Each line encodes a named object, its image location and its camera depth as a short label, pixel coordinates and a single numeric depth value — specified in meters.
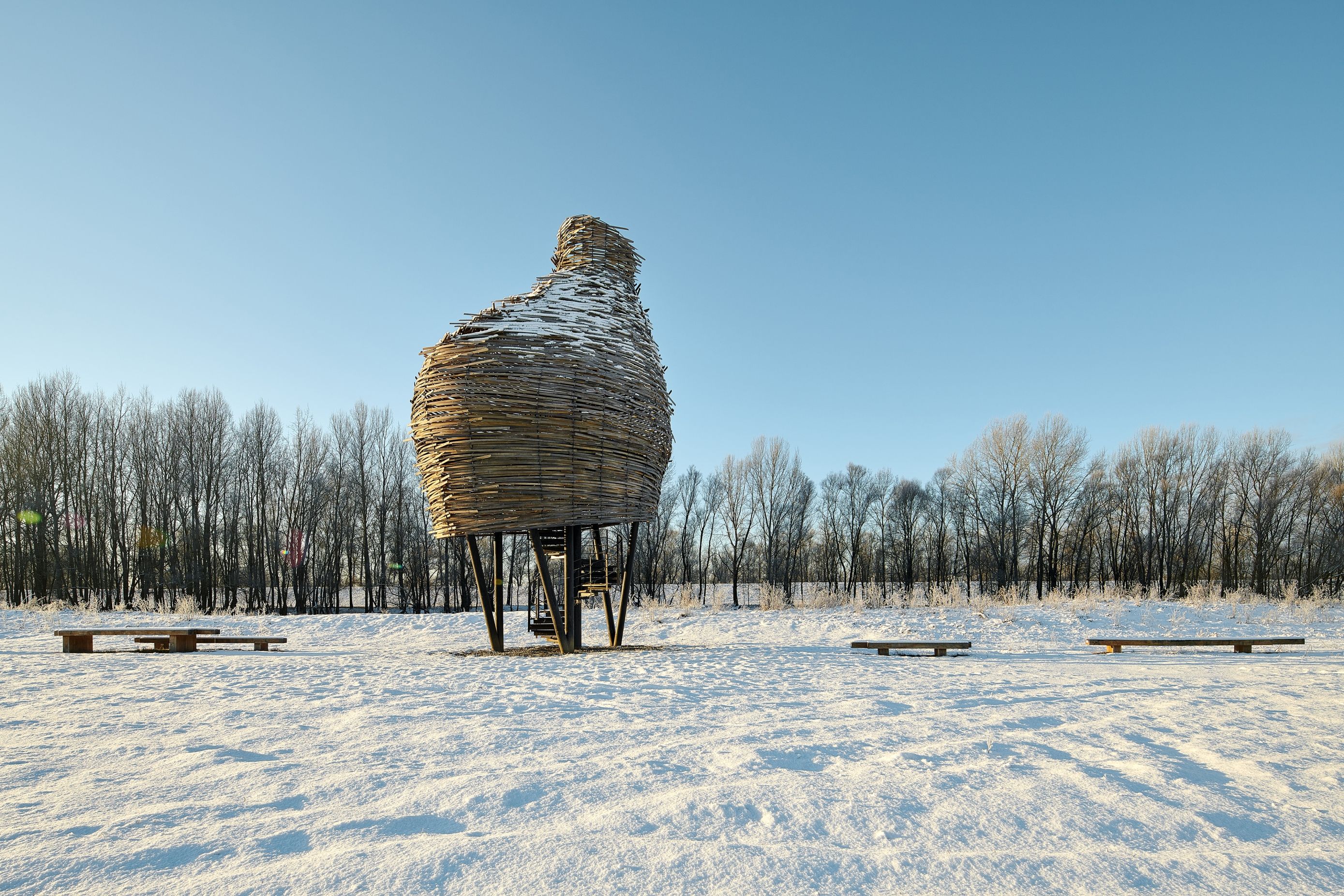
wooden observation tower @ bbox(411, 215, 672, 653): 10.24
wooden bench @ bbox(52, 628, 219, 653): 11.45
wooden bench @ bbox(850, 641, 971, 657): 10.91
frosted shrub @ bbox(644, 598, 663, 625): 19.86
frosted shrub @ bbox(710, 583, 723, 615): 24.30
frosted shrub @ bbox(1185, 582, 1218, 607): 19.02
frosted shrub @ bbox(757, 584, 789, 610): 23.66
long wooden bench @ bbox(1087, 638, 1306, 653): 11.38
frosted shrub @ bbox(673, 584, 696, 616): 21.66
